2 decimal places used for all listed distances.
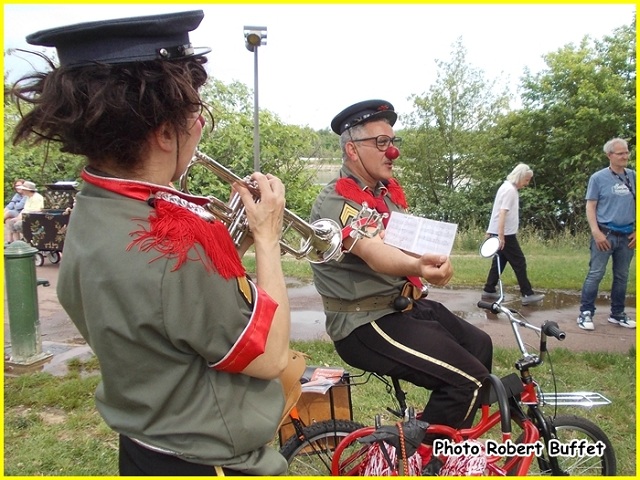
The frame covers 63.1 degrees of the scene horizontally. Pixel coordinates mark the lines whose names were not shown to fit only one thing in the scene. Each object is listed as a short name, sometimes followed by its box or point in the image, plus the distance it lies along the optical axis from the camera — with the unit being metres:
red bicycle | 2.44
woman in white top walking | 7.16
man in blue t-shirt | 5.85
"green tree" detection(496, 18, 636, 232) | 15.79
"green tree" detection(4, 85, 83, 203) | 13.88
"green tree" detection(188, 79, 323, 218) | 12.30
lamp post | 5.52
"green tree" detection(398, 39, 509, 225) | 16.73
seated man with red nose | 2.37
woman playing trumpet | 1.26
